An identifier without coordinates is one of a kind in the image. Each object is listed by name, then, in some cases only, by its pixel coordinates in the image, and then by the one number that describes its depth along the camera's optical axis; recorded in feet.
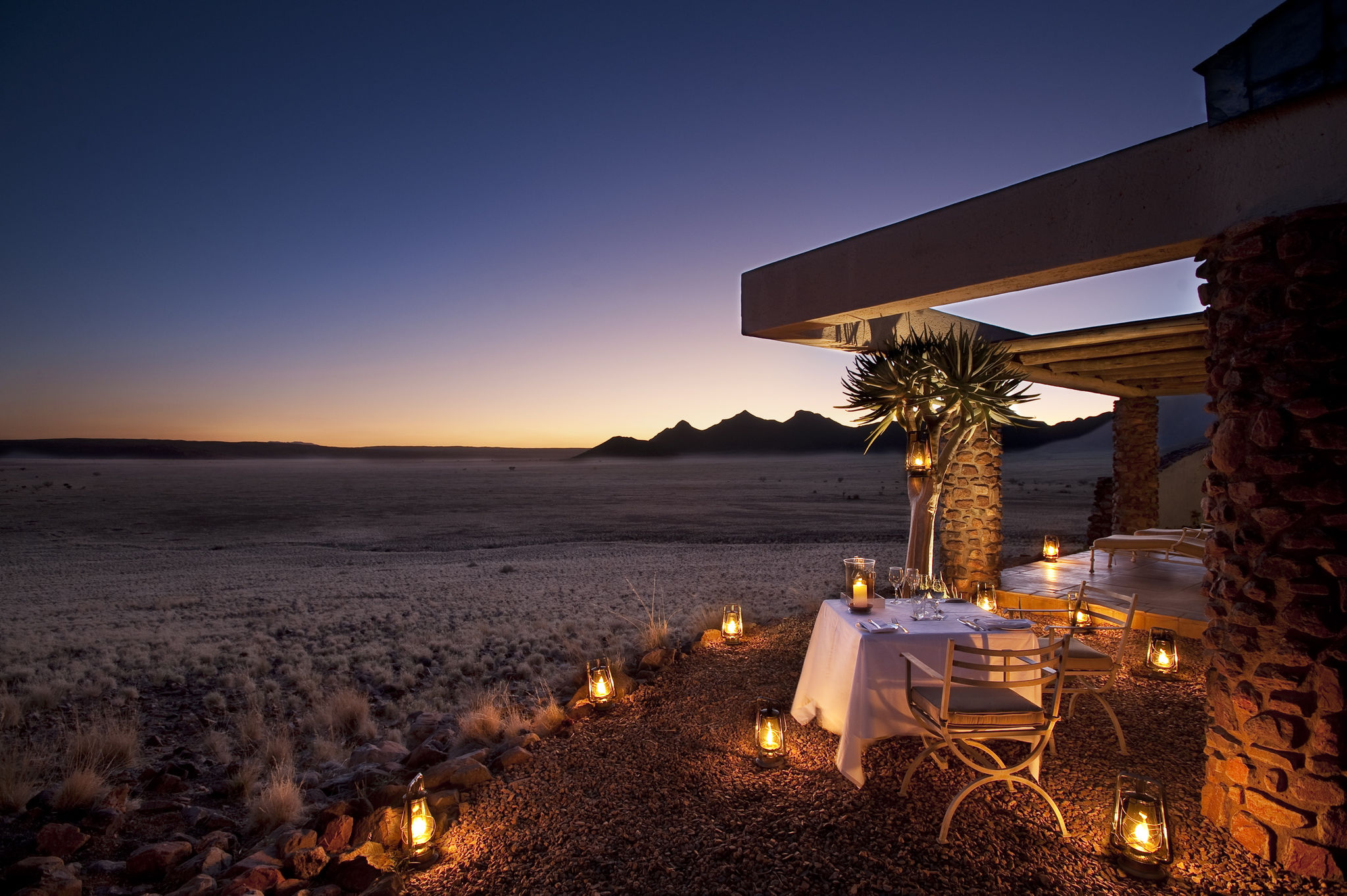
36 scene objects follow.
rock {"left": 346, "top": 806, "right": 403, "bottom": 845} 9.26
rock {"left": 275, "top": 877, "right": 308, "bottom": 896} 7.98
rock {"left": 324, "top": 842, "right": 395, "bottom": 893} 8.15
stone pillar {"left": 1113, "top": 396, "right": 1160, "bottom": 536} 33.50
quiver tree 14.67
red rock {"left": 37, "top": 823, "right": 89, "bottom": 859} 9.34
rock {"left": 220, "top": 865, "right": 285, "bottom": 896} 7.84
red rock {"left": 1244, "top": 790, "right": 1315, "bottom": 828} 7.97
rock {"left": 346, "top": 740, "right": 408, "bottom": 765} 12.85
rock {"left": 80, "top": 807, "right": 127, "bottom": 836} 10.25
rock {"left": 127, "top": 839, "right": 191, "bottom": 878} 8.92
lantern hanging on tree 14.40
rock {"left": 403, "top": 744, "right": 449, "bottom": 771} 12.25
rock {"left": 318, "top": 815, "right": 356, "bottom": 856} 9.21
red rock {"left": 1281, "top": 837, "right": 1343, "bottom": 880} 7.75
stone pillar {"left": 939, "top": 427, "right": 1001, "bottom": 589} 22.07
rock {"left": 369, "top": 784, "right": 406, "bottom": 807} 10.03
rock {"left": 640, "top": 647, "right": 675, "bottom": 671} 17.19
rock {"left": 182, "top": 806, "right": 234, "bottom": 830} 10.73
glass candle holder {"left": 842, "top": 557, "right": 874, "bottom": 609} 12.28
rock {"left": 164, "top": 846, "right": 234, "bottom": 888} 8.84
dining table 10.43
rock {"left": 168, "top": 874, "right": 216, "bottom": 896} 7.97
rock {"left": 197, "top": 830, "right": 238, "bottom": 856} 9.60
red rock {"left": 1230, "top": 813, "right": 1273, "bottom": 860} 8.23
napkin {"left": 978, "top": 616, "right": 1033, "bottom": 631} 11.39
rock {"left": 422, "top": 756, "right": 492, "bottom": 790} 10.65
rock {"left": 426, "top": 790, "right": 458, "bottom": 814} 9.70
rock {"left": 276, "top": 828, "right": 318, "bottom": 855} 8.80
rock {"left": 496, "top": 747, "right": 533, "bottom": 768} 11.41
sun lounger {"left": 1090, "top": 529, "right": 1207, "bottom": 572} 23.71
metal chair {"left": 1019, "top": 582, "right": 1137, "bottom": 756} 11.47
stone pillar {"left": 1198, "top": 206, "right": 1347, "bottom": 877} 7.80
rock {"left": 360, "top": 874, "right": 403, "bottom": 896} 7.66
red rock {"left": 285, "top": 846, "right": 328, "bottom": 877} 8.44
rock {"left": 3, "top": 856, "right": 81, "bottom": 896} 8.04
